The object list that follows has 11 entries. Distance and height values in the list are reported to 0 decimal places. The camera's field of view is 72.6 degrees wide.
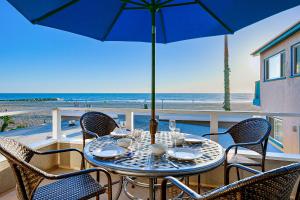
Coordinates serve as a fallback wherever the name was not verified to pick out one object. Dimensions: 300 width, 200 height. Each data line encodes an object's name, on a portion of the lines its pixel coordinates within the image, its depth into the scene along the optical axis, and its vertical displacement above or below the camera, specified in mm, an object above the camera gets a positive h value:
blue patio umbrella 1883 +857
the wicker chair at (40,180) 1334 -616
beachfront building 6262 +552
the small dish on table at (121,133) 2196 -390
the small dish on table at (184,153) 1491 -434
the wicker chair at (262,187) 865 -390
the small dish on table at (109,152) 1528 -429
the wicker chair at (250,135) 2166 -442
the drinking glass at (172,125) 2139 -288
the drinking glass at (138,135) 2075 -399
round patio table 1313 -460
